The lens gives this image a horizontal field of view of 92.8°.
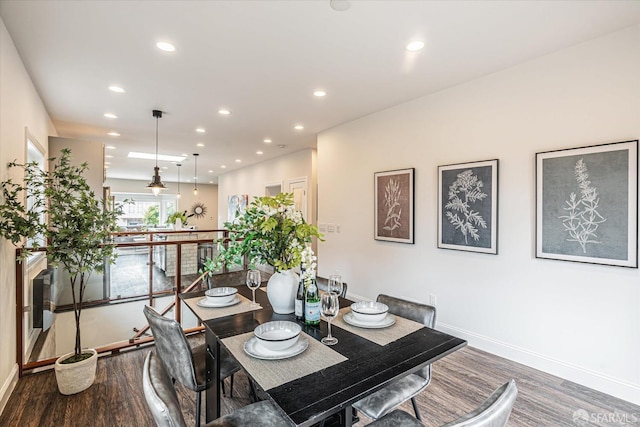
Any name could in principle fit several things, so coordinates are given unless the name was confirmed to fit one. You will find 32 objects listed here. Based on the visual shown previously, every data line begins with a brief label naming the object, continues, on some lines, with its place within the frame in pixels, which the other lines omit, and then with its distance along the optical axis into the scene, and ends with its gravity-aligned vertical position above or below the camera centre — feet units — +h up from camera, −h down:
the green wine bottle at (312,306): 5.42 -1.61
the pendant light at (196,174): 25.04 +4.85
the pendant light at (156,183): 16.89 +1.76
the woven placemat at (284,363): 3.84 -2.04
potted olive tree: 7.36 -0.45
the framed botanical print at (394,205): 12.30 +0.45
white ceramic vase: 5.97 -1.47
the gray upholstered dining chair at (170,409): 3.00 -2.04
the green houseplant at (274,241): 5.67 -0.49
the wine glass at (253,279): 6.41 -1.35
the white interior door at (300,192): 21.12 +1.64
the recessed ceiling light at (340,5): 6.52 +4.59
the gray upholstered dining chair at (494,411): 2.78 -1.86
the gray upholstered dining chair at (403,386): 5.03 -3.03
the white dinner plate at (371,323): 5.44 -1.95
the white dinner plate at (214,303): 6.40 -1.89
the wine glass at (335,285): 5.67 -1.31
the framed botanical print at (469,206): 9.79 +0.33
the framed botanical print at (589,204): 7.38 +0.33
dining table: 3.49 -2.04
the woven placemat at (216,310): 5.95 -1.95
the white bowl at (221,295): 6.49 -1.77
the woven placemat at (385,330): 5.05 -2.02
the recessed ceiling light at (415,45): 8.13 +4.64
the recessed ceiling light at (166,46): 8.23 +4.62
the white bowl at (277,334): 4.37 -1.85
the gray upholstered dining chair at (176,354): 5.17 -2.50
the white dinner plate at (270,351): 4.28 -1.97
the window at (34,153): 10.31 +2.33
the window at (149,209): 43.70 +0.81
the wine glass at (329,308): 4.83 -1.47
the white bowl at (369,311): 5.59 -1.82
